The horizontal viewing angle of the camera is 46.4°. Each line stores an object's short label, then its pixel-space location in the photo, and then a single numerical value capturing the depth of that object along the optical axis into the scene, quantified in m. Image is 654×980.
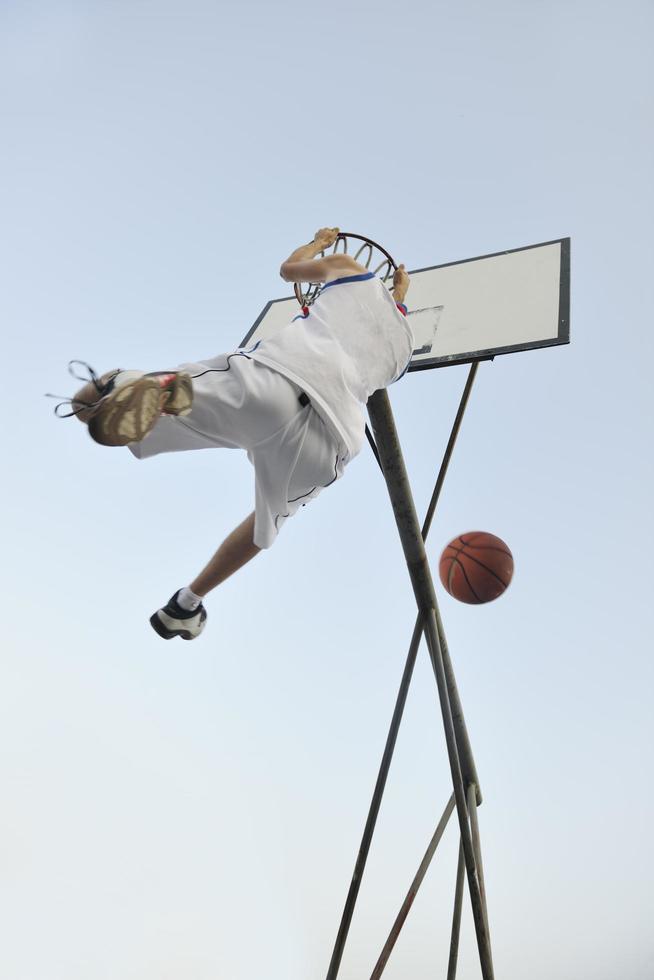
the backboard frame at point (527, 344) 4.84
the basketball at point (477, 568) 4.98
